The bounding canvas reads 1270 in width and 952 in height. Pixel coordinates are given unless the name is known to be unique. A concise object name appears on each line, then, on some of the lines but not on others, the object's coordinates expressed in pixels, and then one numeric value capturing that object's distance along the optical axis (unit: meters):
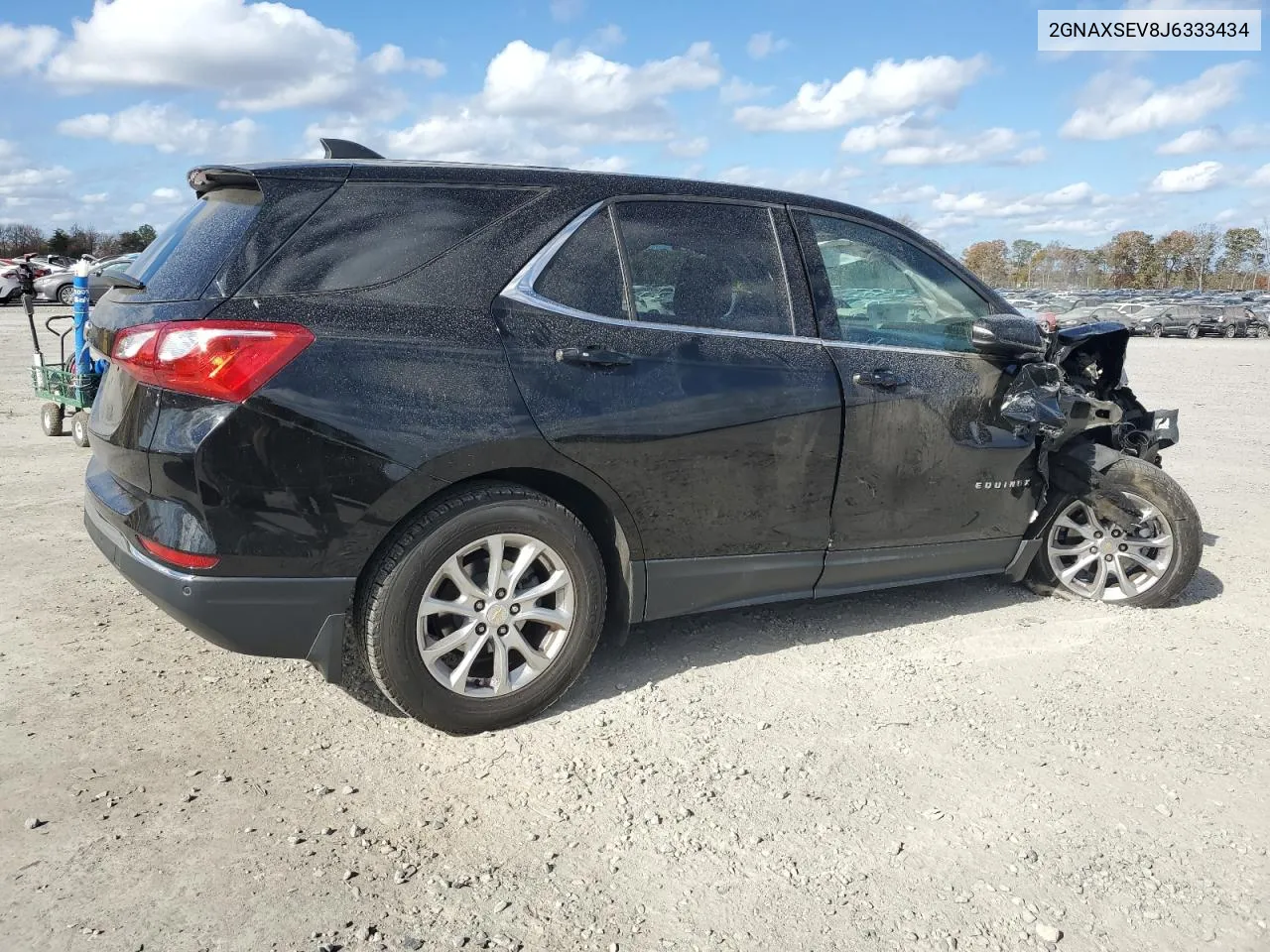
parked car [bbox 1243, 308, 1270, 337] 42.59
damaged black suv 3.00
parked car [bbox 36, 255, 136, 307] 30.62
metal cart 7.29
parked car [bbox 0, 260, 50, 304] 31.38
